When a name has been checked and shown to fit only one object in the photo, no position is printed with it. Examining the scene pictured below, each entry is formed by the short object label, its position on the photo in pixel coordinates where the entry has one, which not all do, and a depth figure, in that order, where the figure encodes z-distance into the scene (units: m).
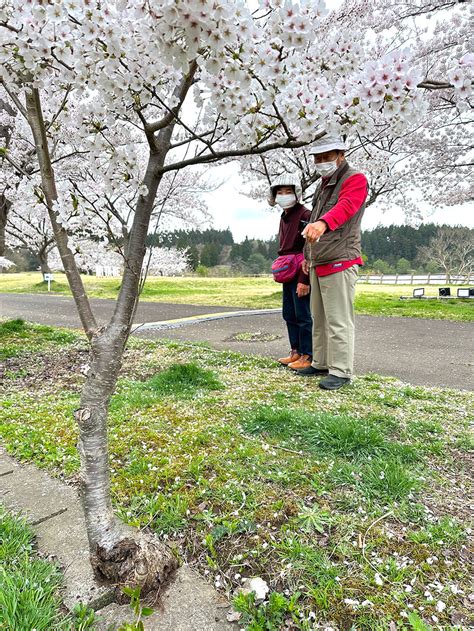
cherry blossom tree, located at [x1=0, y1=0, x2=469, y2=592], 1.35
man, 3.18
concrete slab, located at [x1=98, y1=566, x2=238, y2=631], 1.24
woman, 3.91
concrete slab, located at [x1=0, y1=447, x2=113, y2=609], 1.35
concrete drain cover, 6.60
